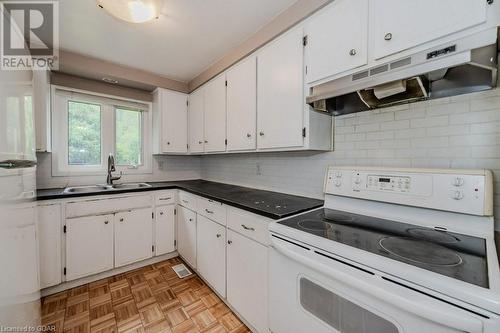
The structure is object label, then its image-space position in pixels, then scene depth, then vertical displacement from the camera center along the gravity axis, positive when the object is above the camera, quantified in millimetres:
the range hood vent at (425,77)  827 +426
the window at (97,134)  2387 +366
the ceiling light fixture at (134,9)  1307 +1006
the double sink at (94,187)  2143 -293
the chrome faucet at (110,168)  2508 -75
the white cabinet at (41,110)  1892 +484
